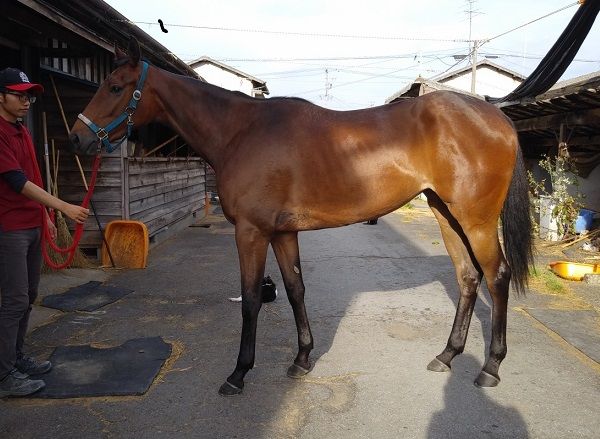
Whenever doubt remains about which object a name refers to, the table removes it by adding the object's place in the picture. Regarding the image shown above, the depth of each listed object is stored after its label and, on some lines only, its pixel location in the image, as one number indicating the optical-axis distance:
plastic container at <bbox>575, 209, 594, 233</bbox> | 8.51
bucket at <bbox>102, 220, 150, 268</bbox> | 6.22
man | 2.57
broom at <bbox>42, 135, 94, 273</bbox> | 5.58
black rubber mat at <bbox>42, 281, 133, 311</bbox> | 4.50
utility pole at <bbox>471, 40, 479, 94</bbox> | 20.31
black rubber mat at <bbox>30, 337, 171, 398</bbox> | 2.81
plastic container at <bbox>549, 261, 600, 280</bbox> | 5.85
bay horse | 2.95
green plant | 8.39
